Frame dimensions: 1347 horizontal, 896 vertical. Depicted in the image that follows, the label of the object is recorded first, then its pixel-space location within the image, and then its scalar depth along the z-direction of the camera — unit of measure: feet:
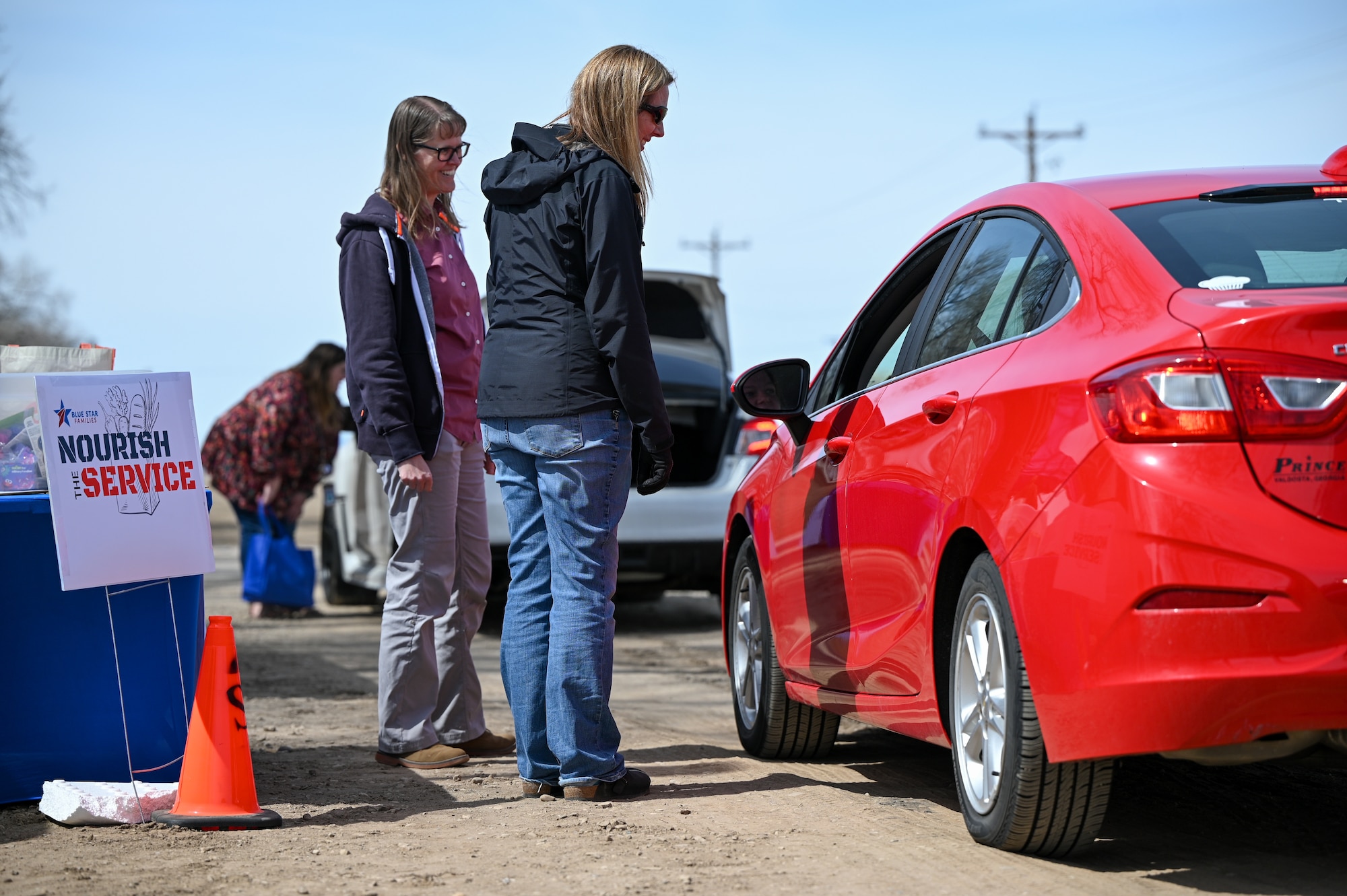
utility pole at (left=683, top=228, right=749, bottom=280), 227.81
